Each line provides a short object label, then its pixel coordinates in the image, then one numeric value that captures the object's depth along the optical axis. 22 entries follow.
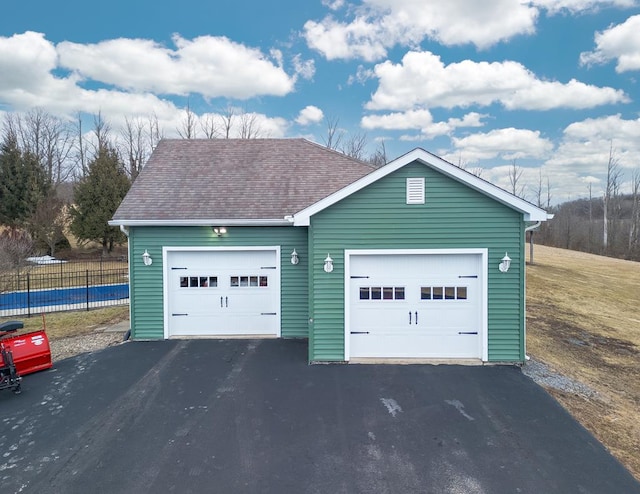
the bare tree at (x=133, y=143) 35.28
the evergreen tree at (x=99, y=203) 23.98
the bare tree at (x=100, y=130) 35.44
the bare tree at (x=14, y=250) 13.42
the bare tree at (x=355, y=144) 36.19
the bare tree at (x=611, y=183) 41.29
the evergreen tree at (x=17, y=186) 24.48
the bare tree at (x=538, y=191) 50.16
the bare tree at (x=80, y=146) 36.56
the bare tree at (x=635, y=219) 36.69
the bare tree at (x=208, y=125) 35.19
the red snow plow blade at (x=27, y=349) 6.62
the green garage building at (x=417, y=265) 7.19
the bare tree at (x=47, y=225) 23.31
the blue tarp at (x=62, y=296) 13.21
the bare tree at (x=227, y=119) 35.06
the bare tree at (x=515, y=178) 44.50
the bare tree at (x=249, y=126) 35.00
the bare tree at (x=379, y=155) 38.34
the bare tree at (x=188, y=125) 34.91
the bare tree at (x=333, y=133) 34.22
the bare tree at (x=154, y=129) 35.97
